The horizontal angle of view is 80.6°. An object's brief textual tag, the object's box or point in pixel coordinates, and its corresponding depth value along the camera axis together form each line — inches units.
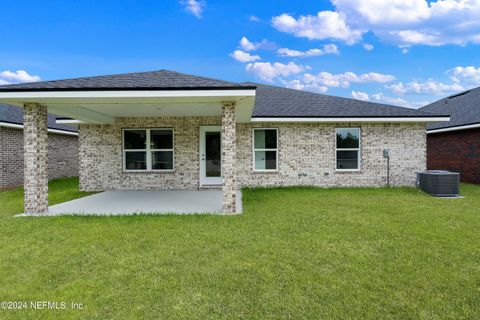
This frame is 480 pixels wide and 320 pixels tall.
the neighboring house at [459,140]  518.6
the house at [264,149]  443.2
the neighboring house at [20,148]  490.9
